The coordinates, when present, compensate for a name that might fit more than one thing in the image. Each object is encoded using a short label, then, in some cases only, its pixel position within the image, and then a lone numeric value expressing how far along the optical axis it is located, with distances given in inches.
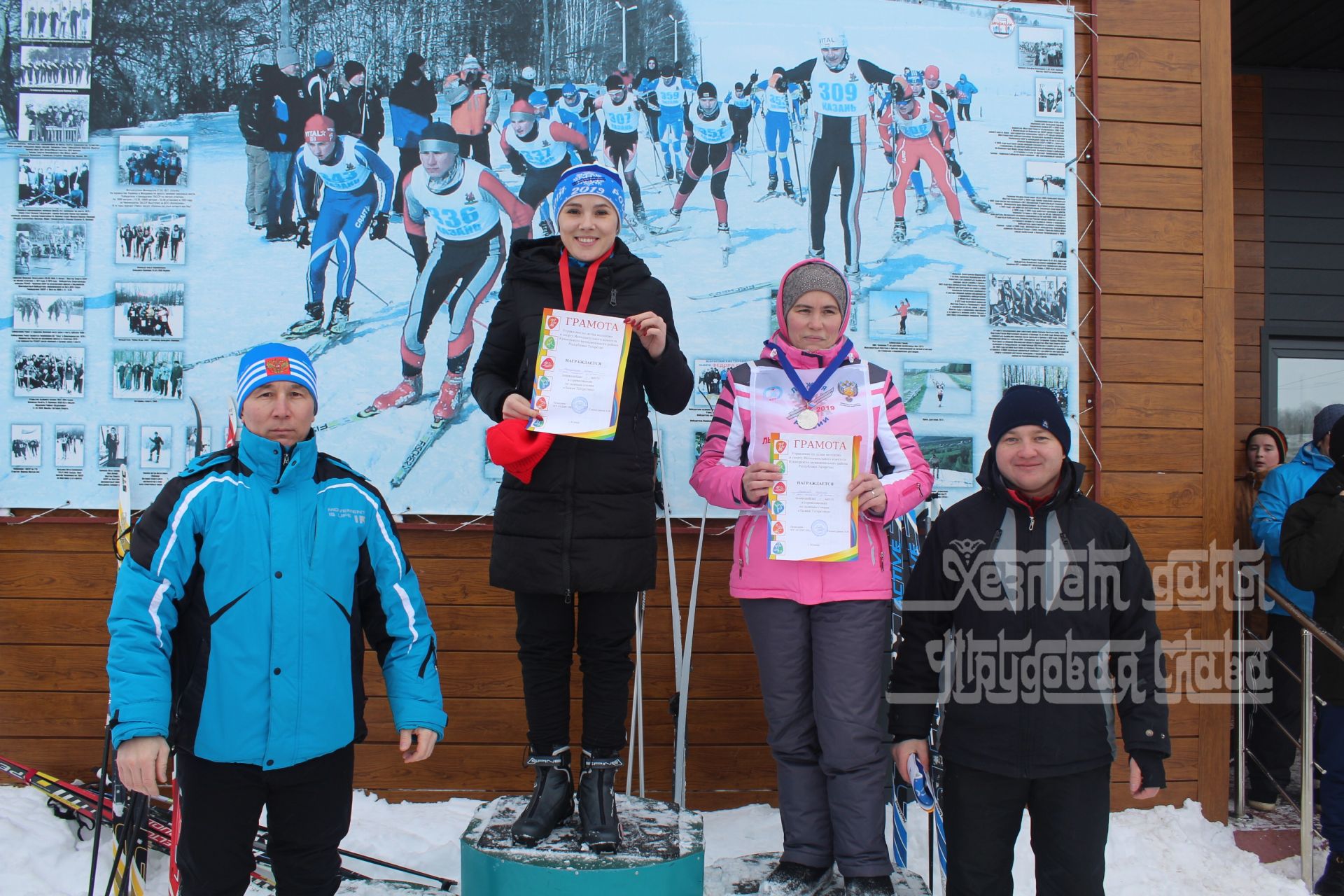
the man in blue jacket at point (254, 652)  69.8
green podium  80.0
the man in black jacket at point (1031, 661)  79.2
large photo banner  129.0
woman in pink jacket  90.3
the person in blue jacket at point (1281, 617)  145.3
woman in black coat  85.8
